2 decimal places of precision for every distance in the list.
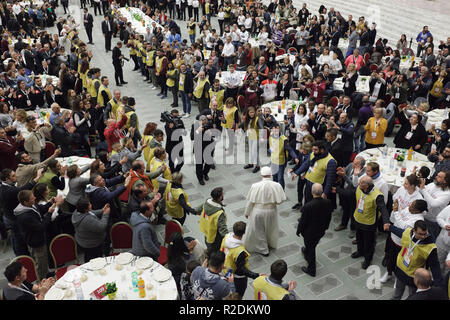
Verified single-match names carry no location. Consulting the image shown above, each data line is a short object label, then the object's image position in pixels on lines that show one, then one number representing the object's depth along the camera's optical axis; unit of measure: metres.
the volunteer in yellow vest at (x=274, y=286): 3.74
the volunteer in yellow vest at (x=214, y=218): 5.14
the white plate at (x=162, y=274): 4.65
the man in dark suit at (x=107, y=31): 16.77
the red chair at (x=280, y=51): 13.47
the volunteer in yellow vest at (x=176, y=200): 5.67
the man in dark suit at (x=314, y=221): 5.23
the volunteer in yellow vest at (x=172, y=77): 11.31
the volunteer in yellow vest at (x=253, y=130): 7.98
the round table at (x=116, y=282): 4.44
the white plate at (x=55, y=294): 4.36
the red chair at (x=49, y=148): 7.75
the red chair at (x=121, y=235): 5.59
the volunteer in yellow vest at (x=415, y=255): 4.39
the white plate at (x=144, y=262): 4.81
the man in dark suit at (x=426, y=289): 3.85
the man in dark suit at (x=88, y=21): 17.80
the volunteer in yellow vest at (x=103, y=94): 9.56
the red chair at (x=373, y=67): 11.45
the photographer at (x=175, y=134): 7.76
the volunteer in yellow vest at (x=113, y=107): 8.74
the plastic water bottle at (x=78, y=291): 4.35
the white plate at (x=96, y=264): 4.81
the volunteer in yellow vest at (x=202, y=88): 10.19
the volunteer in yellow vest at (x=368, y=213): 5.35
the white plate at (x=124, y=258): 4.90
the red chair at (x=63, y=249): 5.34
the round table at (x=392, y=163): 6.55
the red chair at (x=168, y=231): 5.43
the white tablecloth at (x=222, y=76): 11.05
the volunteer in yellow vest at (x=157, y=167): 6.33
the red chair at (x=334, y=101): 9.20
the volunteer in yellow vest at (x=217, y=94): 9.53
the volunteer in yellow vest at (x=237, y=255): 4.56
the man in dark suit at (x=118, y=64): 12.63
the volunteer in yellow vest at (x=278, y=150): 7.01
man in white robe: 5.77
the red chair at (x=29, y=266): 4.81
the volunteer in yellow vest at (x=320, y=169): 6.16
